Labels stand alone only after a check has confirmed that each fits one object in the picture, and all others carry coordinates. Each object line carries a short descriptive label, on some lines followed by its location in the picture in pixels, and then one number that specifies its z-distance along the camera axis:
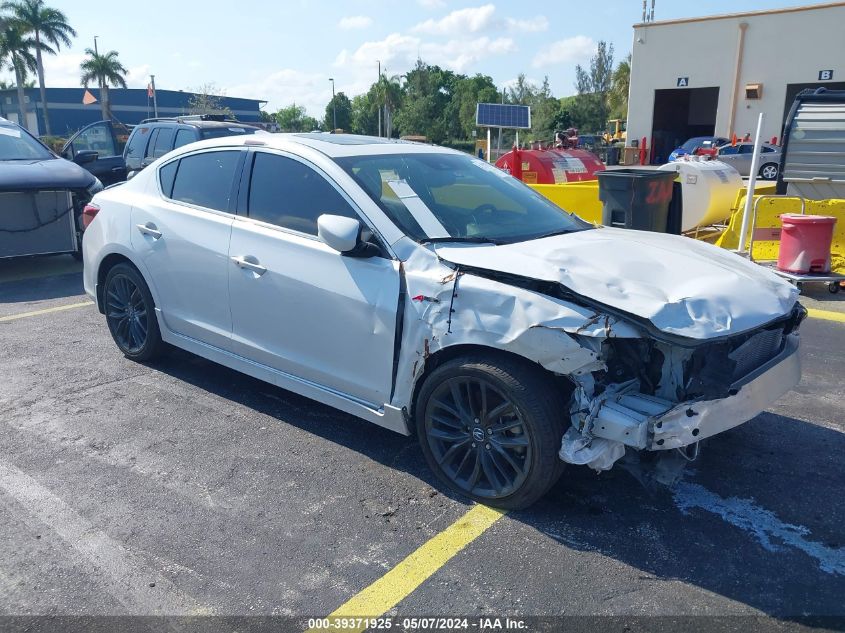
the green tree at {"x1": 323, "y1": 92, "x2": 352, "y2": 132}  88.19
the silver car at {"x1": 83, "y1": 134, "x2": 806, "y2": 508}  3.06
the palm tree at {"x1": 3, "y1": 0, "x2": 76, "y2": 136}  53.72
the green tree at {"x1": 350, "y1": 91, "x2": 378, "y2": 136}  79.06
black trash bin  8.26
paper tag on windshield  3.72
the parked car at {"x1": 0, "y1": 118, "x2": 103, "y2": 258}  8.32
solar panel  14.65
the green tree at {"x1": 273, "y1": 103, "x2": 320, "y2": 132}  100.31
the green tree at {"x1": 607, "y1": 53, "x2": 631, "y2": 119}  59.81
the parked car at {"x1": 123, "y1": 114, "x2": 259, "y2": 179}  10.95
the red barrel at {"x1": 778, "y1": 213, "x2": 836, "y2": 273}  7.59
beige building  32.12
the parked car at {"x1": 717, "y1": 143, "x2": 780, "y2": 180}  27.48
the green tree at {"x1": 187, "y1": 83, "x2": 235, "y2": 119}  52.53
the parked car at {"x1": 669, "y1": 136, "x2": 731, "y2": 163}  29.76
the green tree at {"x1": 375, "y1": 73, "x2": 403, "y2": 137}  72.44
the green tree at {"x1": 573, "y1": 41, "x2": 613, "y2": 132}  62.94
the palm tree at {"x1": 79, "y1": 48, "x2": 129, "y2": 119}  60.28
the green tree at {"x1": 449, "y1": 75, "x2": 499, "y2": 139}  68.50
